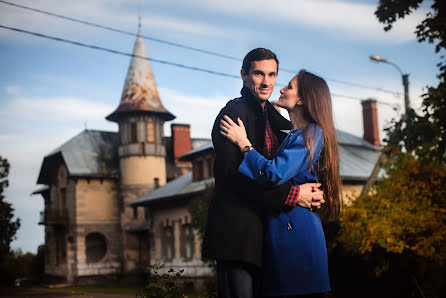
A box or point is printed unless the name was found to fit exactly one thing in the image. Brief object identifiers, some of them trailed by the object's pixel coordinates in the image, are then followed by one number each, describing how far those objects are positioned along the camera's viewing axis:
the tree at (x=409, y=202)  13.59
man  3.65
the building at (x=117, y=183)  39.03
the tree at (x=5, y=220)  31.75
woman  3.69
